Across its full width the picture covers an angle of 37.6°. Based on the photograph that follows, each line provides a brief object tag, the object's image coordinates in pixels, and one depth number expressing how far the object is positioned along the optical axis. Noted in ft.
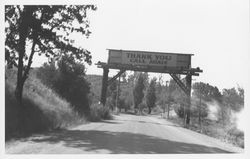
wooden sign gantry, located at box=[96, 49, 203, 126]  115.78
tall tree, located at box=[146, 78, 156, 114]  328.90
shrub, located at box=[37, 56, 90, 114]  105.40
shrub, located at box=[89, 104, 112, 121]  106.81
